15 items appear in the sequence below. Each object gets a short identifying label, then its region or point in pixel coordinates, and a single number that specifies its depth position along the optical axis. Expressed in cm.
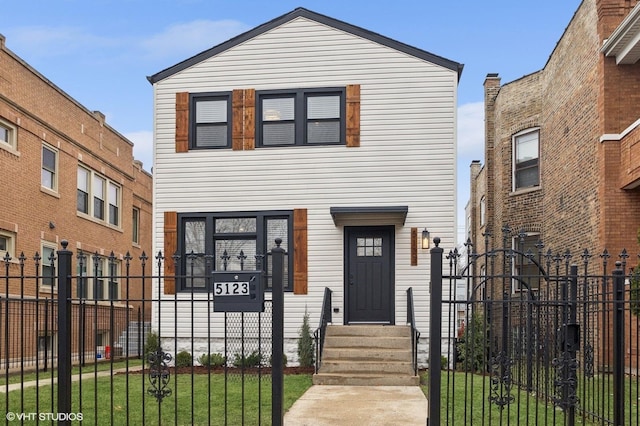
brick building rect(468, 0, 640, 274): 1273
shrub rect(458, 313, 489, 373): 1297
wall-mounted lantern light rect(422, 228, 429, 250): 1333
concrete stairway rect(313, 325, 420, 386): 1089
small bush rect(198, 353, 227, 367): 1358
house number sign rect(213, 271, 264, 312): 626
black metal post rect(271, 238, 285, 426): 623
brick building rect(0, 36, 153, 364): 1608
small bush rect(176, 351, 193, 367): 1383
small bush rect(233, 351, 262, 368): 1325
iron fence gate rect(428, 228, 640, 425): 595
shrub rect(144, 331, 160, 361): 1405
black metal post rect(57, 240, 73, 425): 654
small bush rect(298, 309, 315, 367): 1332
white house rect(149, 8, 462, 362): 1394
